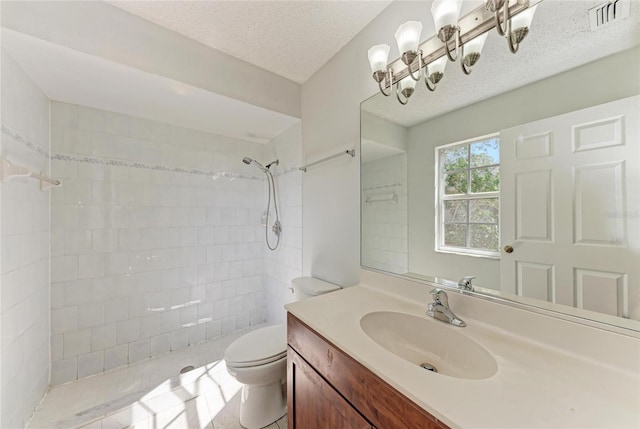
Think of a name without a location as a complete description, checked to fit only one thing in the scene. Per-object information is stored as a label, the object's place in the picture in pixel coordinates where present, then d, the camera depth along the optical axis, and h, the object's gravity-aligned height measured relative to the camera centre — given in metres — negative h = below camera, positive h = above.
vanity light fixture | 0.81 +0.69
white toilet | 1.32 -0.90
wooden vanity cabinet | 0.59 -0.55
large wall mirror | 0.67 +0.15
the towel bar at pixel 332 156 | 1.54 +0.42
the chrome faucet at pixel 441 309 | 0.90 -0.37
